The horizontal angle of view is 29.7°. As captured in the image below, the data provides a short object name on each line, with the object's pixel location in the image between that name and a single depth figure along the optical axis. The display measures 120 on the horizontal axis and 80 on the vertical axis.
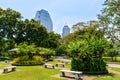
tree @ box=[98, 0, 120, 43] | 21.56
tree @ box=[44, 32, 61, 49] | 76.25
